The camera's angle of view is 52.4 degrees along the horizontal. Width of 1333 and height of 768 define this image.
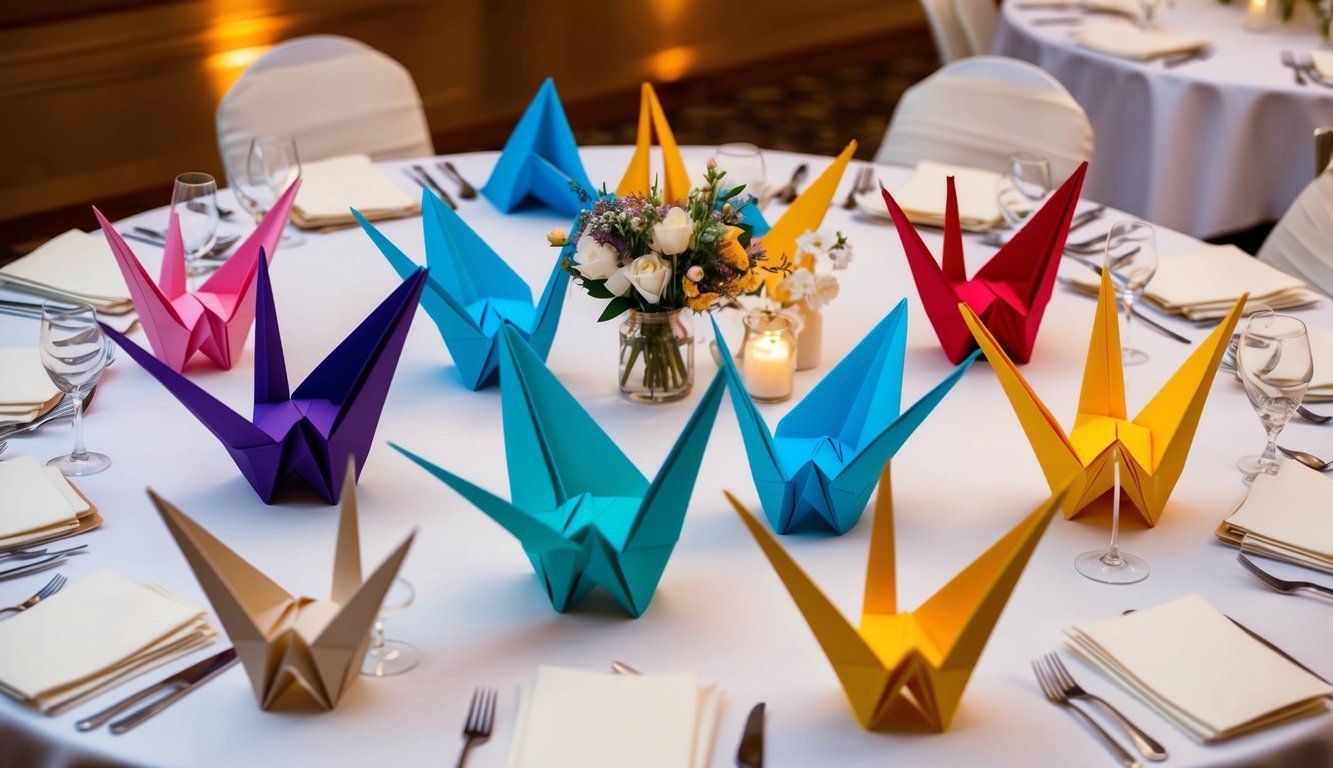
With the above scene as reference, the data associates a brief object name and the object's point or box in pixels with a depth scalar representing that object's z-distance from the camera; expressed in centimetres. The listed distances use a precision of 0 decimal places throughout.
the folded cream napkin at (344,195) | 272
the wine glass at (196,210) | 232
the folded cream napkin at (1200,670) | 139
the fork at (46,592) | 153
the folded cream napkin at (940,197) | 283
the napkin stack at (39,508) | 165
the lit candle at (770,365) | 204
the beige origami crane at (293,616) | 132
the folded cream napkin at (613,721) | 132
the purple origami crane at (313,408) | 171
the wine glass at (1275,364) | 179
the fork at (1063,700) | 134
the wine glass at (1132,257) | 221
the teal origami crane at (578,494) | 149
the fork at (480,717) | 135
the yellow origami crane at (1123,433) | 172
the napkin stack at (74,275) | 235
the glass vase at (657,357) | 201
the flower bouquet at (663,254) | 186
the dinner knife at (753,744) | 132
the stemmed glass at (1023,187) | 251
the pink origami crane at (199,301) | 207
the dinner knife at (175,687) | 136
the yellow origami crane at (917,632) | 131
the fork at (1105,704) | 135
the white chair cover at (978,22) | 487
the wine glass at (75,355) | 176
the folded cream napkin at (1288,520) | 168
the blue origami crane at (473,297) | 204
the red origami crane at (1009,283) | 219
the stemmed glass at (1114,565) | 165
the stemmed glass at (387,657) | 145
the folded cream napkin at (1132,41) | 410
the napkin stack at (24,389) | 195
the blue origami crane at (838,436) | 167
